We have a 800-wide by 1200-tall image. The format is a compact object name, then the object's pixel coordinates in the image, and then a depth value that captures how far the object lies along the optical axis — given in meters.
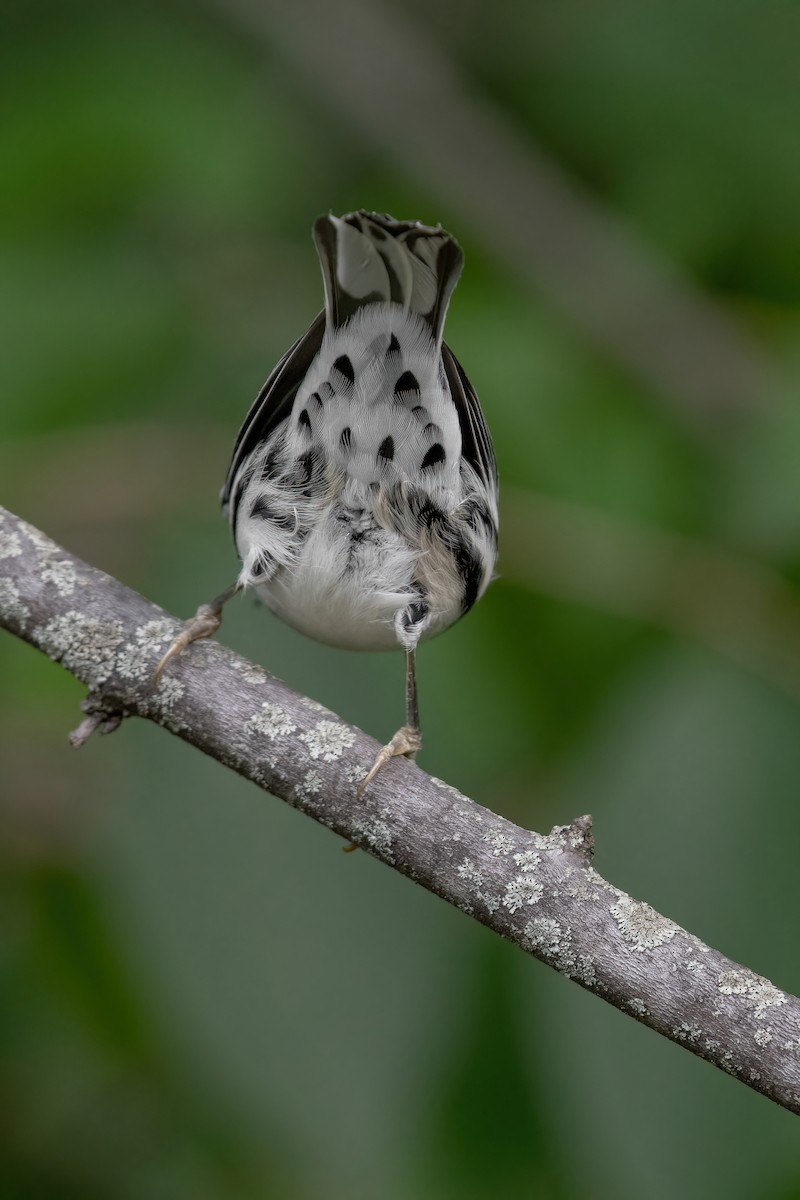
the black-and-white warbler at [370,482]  4.29
